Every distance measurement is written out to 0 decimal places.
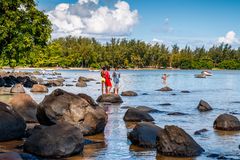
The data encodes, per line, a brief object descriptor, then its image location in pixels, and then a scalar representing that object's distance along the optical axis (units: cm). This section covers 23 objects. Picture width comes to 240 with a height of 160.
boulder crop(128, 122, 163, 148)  1557
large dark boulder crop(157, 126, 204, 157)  1430
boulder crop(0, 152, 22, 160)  1034
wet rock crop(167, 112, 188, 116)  2617
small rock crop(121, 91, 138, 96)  4153
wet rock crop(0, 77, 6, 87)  5125
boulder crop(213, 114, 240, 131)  1989
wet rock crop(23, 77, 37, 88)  5388
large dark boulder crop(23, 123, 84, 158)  1352
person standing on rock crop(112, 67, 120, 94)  3775
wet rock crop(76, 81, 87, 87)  5591
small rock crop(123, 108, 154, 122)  2194
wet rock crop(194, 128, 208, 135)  1896
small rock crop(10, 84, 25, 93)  4040
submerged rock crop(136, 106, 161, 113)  2701
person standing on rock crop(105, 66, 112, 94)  3474
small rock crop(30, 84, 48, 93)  4269
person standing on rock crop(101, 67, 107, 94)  3392
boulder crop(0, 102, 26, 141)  1560
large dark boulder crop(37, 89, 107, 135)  1748
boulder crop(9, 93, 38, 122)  2006
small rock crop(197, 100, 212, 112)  2958
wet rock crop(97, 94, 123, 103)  3250
